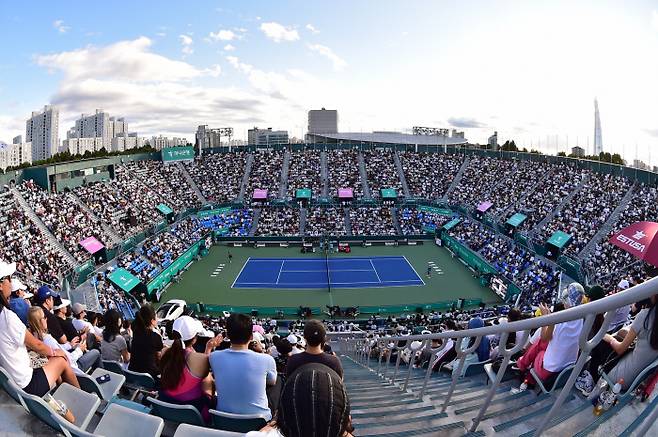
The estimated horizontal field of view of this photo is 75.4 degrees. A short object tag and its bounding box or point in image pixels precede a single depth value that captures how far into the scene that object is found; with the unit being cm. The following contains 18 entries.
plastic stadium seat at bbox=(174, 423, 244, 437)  303
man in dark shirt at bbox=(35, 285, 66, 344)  644
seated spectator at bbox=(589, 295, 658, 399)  294
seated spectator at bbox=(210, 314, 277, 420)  379
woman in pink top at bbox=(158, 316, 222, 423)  420
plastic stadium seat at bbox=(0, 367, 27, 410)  357
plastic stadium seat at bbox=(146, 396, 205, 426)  387
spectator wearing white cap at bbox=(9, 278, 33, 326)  641
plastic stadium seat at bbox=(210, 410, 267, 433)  365
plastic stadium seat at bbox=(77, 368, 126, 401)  461
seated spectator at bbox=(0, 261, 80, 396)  399
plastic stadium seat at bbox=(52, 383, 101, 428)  377
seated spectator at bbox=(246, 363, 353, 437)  194
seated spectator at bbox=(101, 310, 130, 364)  656
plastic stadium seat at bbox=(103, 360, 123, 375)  586
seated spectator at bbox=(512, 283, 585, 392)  431
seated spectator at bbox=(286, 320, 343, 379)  360
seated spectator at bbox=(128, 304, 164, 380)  574
